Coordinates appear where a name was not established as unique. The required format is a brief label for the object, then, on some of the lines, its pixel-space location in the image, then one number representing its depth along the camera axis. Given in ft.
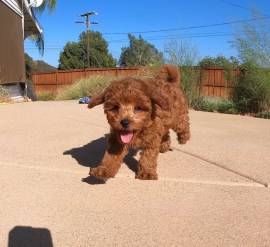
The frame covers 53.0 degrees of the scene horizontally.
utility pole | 113.18
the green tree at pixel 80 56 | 125.47
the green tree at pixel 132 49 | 125.47
